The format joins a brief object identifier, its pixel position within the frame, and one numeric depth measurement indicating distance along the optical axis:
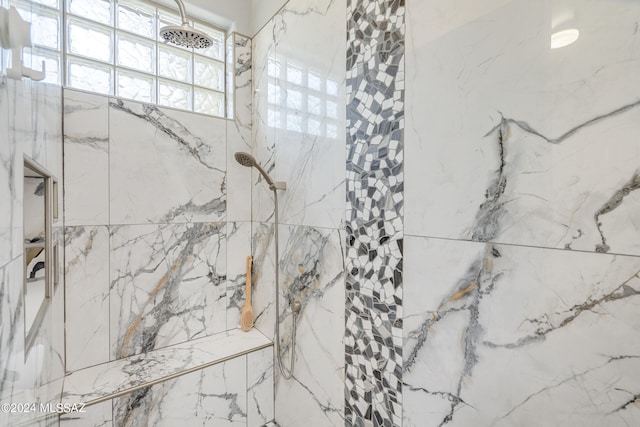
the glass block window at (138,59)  1.51
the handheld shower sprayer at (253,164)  1.56
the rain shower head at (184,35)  1.27
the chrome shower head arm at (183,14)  1.28
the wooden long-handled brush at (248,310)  1.87
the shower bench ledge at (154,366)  1.28
